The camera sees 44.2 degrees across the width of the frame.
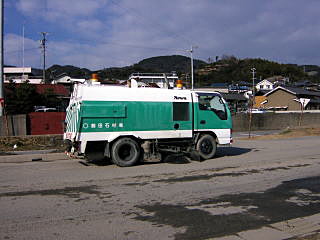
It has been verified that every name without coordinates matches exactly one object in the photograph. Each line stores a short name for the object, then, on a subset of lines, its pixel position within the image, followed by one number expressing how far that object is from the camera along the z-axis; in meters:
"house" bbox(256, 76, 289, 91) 123.06
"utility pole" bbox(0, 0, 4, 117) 26.29
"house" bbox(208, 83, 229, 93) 96.82
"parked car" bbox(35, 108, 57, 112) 38.19
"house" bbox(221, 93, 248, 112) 74.56
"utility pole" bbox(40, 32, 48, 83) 70.31
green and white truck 12.24
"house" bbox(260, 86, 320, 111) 67.94
